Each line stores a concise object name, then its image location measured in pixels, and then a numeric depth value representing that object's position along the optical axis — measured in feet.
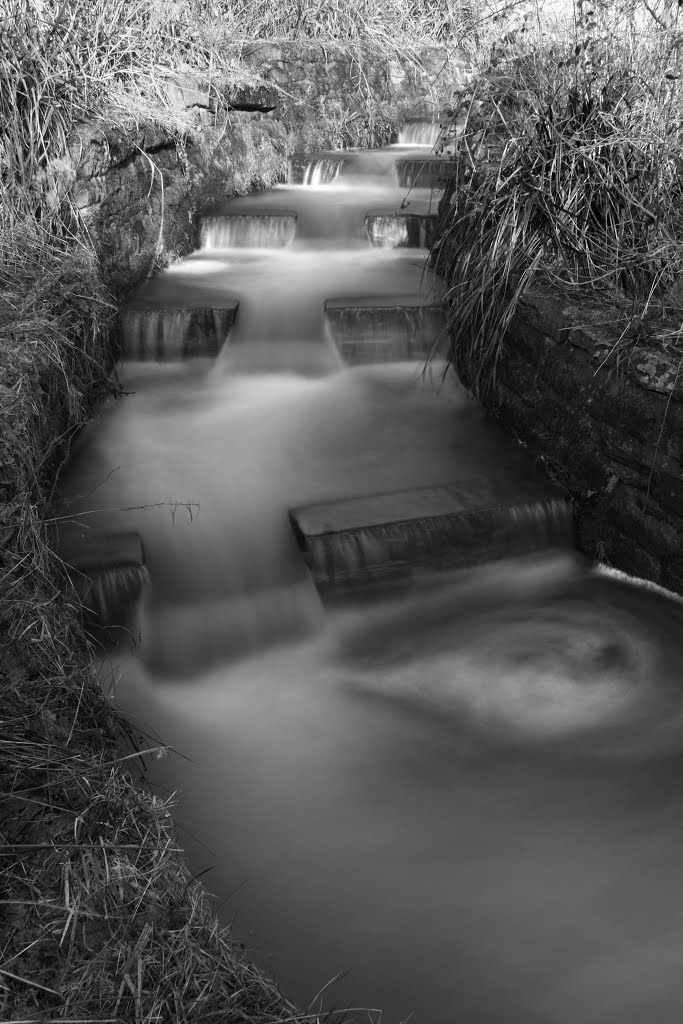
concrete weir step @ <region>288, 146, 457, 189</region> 21.07
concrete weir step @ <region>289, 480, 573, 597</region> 10.39
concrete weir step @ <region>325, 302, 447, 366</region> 14.67
